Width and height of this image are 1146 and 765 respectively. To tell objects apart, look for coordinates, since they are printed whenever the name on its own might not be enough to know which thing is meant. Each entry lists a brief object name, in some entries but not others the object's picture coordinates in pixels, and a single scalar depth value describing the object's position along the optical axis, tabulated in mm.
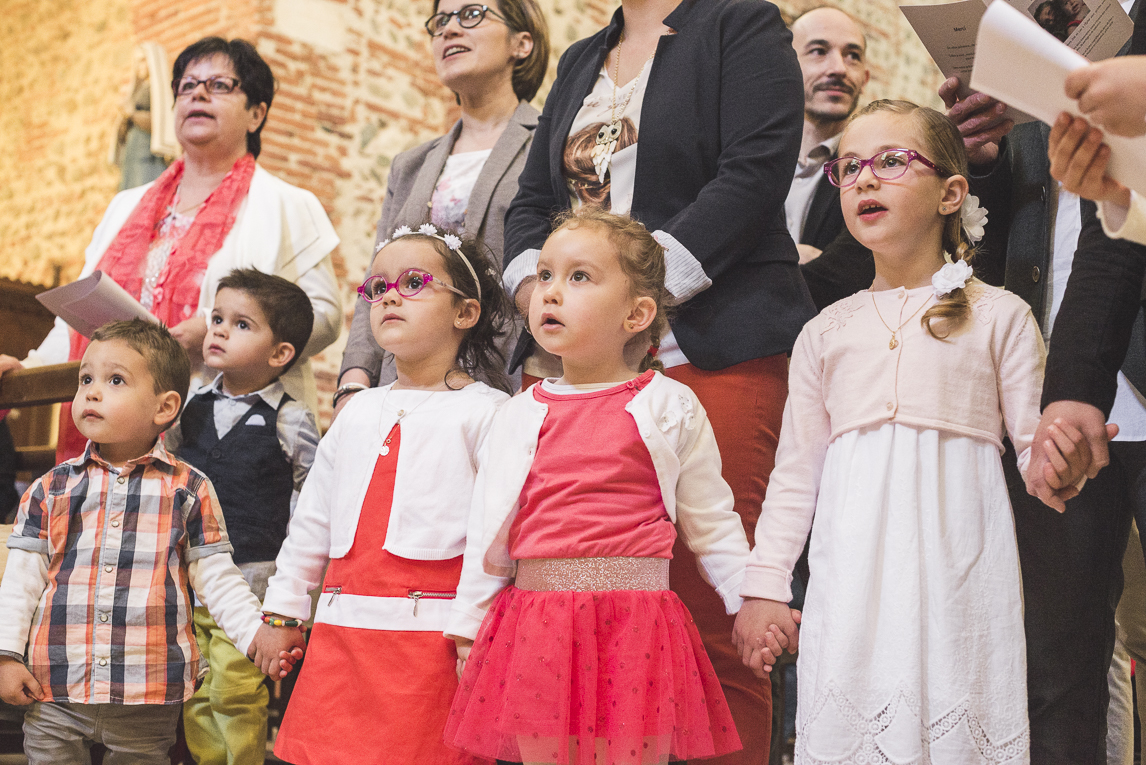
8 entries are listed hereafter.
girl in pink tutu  1662
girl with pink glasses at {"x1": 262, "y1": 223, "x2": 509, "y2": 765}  1896
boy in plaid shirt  2070
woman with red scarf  2965
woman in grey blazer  2615
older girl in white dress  1587
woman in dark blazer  1925
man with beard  3312
